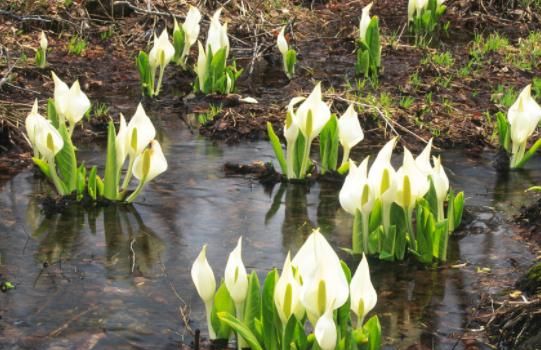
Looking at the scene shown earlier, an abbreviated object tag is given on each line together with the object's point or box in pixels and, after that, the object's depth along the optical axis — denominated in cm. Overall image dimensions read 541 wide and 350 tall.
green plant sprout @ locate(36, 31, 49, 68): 1555
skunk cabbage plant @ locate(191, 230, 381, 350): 573
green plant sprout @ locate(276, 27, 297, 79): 1527
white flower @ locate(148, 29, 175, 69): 1366
